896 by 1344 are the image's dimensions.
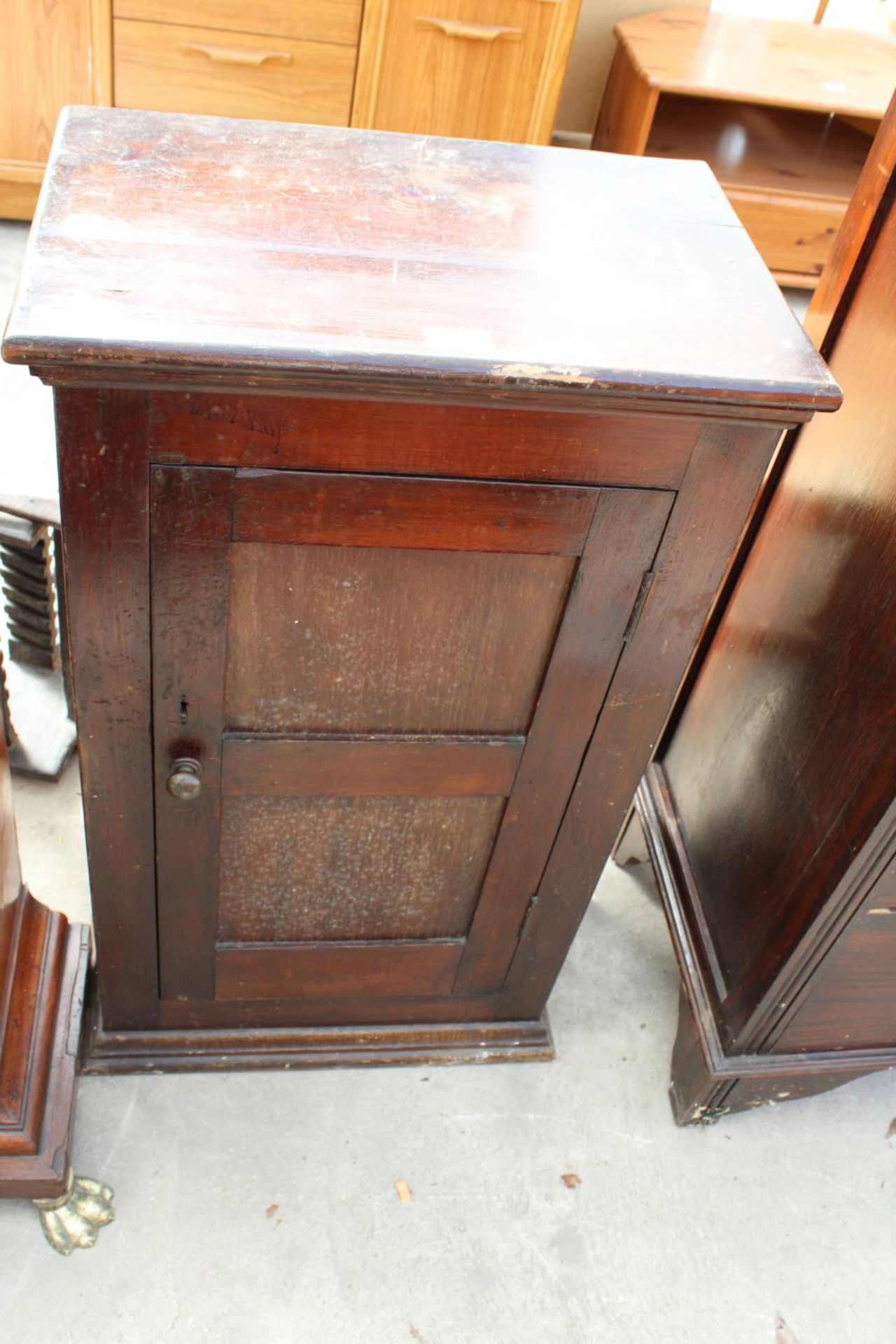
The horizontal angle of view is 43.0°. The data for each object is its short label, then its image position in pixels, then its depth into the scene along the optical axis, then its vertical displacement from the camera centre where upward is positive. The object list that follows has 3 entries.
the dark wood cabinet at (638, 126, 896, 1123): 1.20 -0.96
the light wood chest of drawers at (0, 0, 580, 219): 2.62 -0.84
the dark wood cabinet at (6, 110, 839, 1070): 0.87 -0.54
